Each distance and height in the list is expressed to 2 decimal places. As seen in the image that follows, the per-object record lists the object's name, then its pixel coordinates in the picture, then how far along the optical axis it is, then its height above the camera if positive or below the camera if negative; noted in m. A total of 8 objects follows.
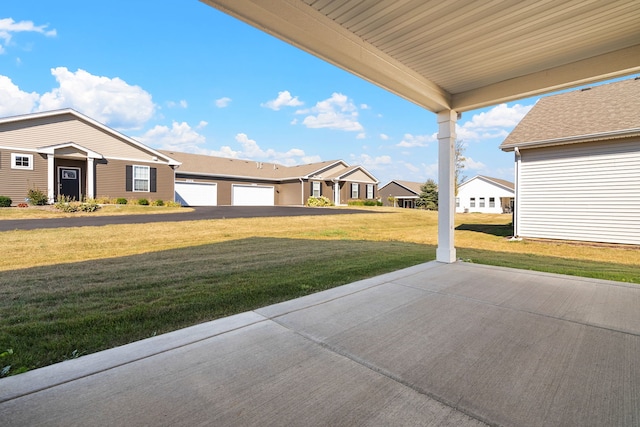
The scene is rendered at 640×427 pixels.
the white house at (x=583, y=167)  8.93 +1.42
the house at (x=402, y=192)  42.03 +2.58
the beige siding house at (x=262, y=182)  24.02 +2.46
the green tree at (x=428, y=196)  35.59 +1.78
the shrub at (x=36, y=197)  14.23 +0.49
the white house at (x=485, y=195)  34.66 +1.90
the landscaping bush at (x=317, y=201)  24.69 +0.73
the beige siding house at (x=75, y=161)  14.56 +2.50
